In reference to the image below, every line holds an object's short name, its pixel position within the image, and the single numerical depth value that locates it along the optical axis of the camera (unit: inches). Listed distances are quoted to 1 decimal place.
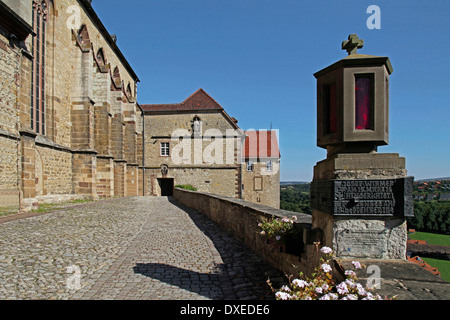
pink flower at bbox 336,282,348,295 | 73.7
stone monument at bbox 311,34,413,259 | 99.4
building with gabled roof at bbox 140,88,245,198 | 1159.0
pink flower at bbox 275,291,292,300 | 78.3
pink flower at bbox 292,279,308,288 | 81.3
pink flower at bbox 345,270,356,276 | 81.0
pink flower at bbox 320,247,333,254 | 93.1
